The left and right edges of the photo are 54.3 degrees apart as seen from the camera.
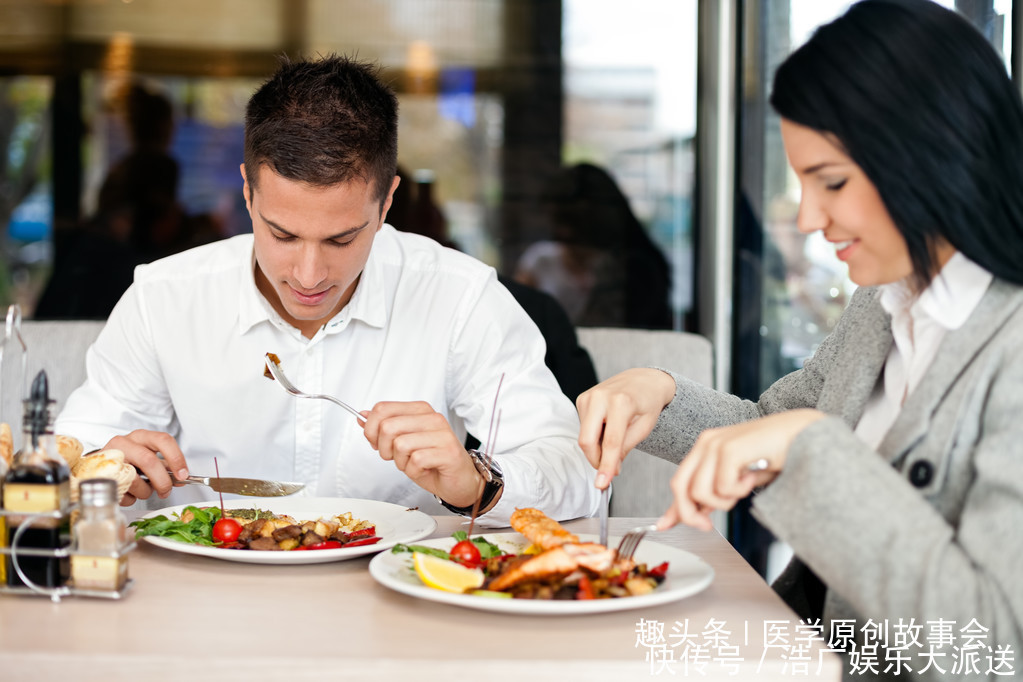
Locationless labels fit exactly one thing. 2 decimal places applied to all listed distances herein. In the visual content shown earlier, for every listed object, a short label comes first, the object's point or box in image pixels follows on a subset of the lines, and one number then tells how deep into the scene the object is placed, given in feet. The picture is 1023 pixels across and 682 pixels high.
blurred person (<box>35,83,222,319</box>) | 10.36
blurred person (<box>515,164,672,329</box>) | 10.43
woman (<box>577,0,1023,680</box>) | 3.09
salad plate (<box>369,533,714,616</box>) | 3.19
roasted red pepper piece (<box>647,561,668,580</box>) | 3.61
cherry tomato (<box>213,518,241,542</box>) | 4.07
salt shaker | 3.33
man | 5.67
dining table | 2.90
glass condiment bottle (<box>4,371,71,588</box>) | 3.35
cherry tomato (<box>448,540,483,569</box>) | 3.78
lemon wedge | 3.43
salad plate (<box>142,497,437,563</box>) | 3.81
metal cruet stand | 3.37
